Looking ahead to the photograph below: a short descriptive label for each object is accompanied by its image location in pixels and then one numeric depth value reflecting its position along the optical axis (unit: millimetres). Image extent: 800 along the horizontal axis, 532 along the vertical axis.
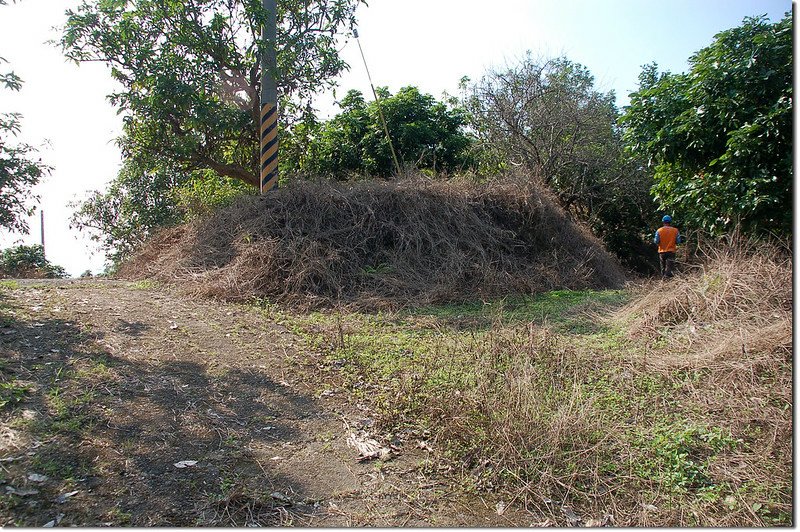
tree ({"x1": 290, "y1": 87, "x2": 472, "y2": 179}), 12680
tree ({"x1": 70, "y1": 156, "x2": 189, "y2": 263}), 14551
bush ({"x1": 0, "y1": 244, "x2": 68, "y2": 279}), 12445
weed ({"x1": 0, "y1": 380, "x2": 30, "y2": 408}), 3562
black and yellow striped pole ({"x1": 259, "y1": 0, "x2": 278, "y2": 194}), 9609
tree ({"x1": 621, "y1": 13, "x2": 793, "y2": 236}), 7391
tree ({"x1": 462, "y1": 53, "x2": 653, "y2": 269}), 15547
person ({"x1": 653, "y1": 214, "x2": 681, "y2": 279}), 10000
